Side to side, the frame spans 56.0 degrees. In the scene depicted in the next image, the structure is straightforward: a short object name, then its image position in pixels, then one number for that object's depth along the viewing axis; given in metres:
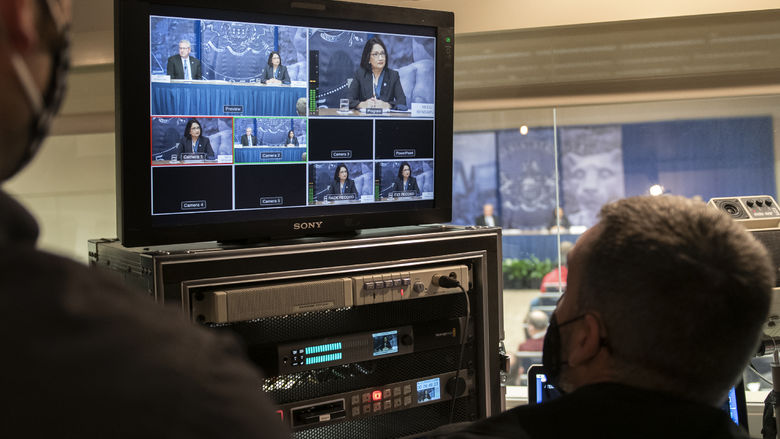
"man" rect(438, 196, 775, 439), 1.06
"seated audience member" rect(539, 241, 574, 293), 4.01
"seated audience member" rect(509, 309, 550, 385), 4.02
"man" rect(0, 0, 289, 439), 0.40
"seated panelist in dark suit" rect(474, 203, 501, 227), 4.06
